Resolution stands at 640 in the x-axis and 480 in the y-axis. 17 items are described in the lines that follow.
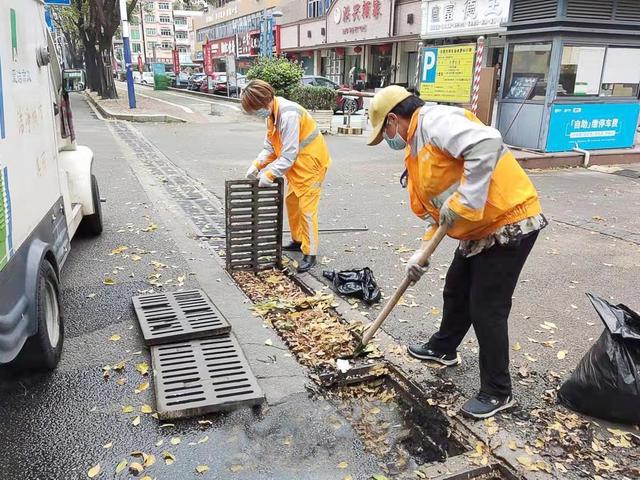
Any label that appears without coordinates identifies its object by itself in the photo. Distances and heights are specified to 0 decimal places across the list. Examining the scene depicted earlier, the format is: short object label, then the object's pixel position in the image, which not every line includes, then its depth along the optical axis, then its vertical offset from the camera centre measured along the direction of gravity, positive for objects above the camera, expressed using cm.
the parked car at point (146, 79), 5373 -174
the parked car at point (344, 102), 2027 -141
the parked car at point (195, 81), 3575 -128
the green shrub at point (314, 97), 1981 -120
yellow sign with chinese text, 1170 -22
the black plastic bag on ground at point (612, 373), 273 -148
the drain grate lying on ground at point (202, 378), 293 -173
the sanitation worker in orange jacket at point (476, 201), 245 -61
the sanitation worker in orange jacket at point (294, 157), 457 -78
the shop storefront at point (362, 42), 2756 +111
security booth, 982 -20
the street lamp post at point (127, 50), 2059 +39
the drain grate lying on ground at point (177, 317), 366 -173
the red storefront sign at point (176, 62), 4344 -8
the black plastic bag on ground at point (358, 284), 436 -171
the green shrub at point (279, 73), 1903 -39
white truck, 268 -76
